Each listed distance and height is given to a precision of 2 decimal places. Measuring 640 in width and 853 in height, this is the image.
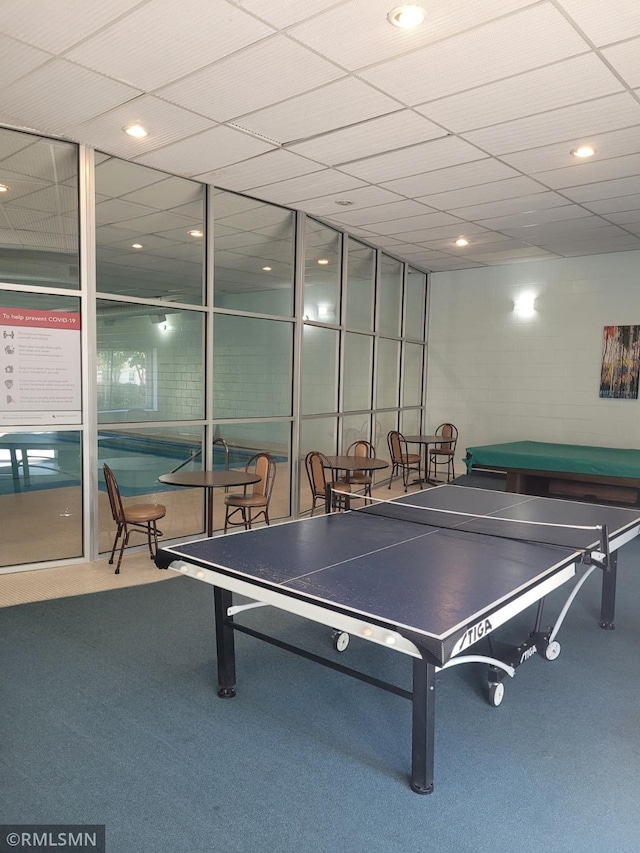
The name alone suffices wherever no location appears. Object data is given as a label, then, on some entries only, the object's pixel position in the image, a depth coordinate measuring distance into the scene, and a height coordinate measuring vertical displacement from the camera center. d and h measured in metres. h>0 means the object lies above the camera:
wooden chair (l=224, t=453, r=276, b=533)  5.24 -0.95
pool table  6.29 -0.83
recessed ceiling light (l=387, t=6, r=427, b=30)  2.80 +1.74
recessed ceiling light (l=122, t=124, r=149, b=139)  4.14 +1.75
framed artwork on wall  7.87 +0.41
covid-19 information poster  4.46 +0.12
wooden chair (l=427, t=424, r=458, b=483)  9.01 -0.91
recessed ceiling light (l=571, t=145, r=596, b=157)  4.44 +1.77
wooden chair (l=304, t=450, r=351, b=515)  5.98 -0.84
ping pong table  2.01 -0.72
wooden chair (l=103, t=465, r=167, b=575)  4.60 -0.99
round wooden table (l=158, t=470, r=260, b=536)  4.74 -0.75
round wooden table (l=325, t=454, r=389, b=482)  6.05 -0.76
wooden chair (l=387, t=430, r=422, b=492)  8.12 -0.88
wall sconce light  8.65 +1.24
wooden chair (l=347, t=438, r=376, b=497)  6.48 -0.96
